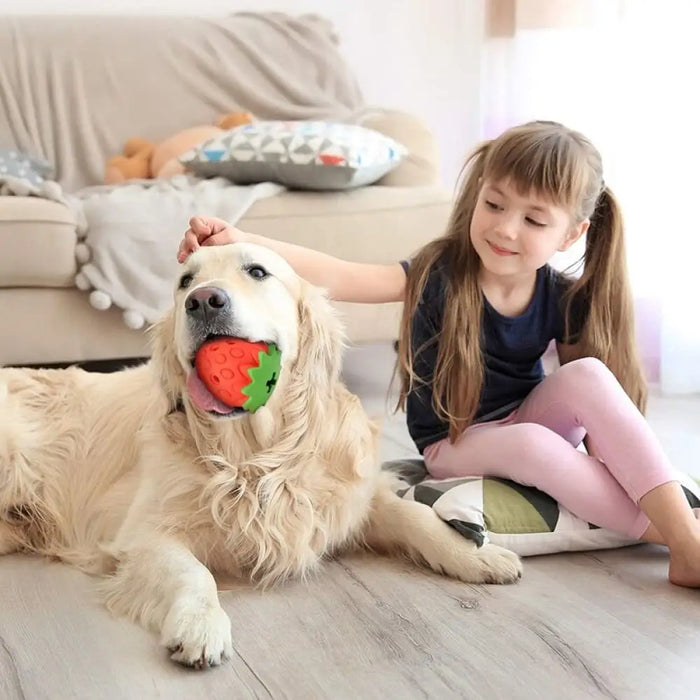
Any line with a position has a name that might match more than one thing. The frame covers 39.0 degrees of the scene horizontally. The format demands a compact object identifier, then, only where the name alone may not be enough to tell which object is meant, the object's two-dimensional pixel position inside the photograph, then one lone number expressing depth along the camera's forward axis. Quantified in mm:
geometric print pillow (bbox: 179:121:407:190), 2879
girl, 1778
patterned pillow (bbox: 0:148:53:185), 3238
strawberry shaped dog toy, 1528
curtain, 3285
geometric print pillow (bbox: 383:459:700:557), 1753
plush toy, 3525
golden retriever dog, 1562
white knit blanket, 2701
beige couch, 2939
